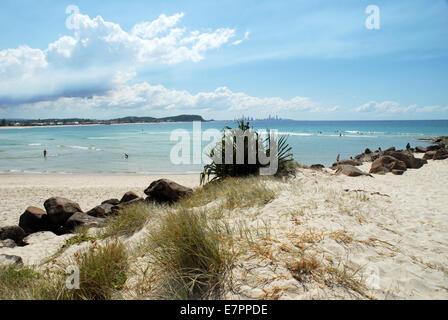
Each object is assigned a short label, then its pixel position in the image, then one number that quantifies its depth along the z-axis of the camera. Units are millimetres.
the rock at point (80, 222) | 7561
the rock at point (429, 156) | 18722
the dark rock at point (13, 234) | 7234
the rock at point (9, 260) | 4449
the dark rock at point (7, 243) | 6777
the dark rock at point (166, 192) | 9070
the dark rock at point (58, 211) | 8578
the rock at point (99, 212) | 9195
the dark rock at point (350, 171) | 11898
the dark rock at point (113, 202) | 10741
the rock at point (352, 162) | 18744
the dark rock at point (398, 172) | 13405
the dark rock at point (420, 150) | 25803
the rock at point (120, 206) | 8320
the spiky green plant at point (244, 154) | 9375
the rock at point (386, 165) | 13903
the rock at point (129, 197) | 9945
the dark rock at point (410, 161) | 15416
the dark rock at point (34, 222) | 8602
